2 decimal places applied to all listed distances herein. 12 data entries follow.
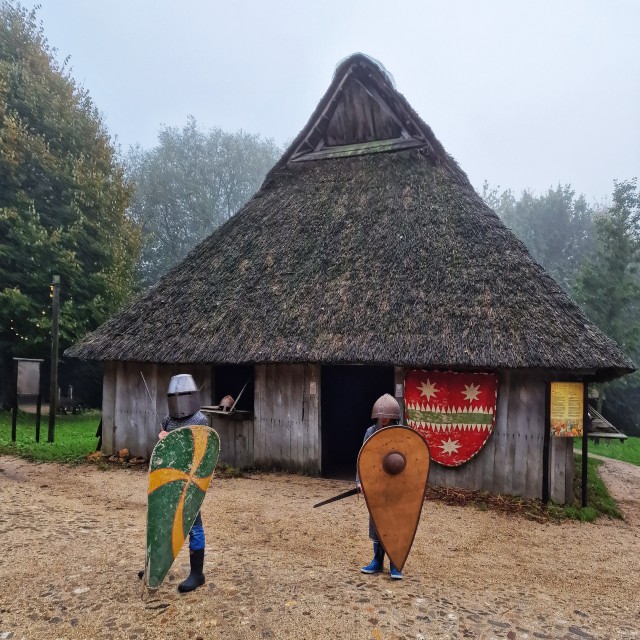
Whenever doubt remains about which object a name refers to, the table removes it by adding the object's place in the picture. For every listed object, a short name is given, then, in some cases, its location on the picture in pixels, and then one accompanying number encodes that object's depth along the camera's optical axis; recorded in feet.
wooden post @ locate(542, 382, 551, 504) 23.02
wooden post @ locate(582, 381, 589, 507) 22.61
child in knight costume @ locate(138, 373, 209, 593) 12.55
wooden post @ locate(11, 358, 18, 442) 32.76
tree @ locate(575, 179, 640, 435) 62.75
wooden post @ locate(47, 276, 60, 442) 36.27
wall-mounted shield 23.93
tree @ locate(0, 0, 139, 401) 50.03
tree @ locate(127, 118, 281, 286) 103.96
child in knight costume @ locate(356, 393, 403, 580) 13.35
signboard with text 22.70
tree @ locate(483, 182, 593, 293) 98.43
